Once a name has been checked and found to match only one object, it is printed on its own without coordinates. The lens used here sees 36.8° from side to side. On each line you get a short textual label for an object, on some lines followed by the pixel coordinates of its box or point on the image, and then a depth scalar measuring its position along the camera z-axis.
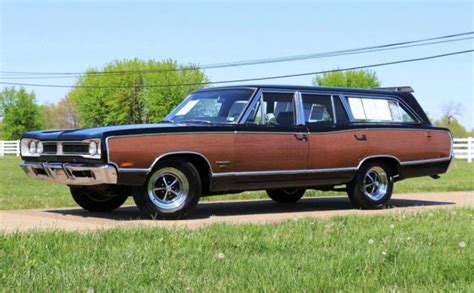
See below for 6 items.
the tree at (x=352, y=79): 87.38
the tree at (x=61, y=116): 121.06
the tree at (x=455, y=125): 108.45
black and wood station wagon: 8.20
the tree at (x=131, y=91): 84.06
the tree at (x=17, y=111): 104.19
